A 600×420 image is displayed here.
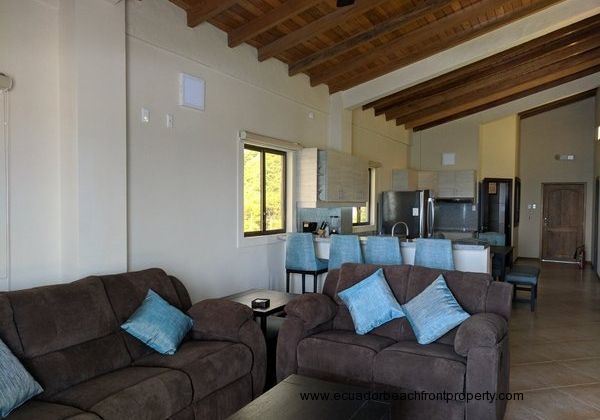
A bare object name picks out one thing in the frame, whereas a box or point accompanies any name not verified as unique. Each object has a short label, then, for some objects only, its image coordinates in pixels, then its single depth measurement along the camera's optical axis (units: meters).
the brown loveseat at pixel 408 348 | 2.60
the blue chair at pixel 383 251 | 4.79
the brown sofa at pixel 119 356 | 2.20
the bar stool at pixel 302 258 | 5.29
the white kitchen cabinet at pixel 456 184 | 9.02
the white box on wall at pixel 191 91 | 3.98
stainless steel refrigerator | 8.09
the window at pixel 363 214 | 7.71
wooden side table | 3.48
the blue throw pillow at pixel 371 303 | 3.22
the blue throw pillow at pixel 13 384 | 1.97
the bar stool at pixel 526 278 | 5.91
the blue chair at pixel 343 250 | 4.93
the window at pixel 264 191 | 5.08
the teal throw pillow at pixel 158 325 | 2.78
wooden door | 10.82
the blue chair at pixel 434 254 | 4.47
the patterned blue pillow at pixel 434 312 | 2.98
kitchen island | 4.54
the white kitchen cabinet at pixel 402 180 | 8.90
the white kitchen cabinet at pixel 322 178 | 5.77
